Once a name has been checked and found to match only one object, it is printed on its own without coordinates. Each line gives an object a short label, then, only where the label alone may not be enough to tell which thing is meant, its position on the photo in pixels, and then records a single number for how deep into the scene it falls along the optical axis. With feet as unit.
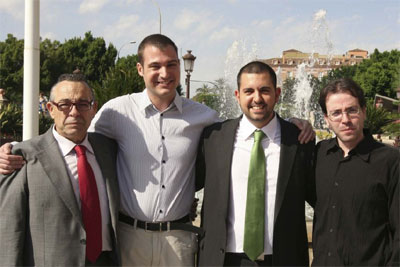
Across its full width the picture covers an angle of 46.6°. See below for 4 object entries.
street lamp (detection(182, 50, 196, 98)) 53.93
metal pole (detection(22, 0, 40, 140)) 23.62
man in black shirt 9.79
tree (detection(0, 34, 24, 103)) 112.88
